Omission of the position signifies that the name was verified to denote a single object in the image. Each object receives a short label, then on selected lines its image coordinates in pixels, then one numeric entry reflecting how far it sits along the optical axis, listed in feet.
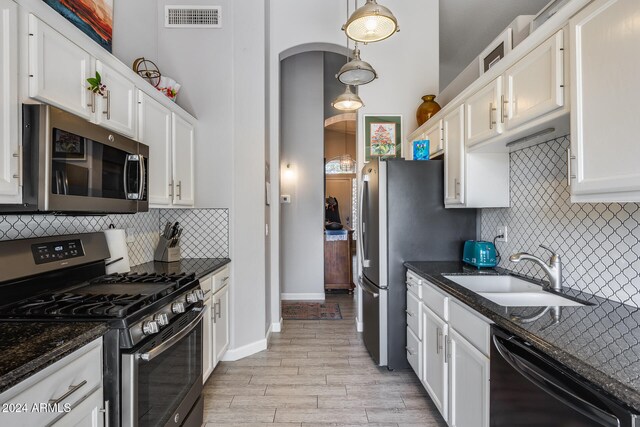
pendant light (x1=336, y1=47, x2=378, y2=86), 8.50
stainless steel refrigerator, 9.34
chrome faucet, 6.04
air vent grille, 10.25
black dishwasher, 2.87
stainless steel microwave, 4.29
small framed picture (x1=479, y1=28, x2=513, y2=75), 7.14
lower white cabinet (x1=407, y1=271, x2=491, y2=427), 5.04
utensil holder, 9.41
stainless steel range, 4.31
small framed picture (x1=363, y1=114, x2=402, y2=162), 11.92
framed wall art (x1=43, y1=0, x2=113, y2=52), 6.46
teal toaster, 8.28
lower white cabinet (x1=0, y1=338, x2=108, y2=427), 2.94
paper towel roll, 7.18
